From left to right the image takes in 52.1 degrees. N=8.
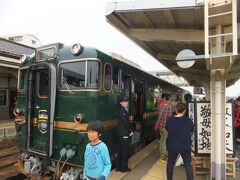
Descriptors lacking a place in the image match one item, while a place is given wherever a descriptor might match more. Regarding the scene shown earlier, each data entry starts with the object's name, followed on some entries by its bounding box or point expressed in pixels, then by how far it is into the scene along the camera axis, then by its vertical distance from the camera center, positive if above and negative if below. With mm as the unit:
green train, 4914 -98
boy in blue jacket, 2994 -712
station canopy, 4527 +1694
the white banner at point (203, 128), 5363 -589
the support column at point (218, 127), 4664 -491
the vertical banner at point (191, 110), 5744 -211
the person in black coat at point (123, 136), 5580 -823
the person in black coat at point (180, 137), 4406 -645
